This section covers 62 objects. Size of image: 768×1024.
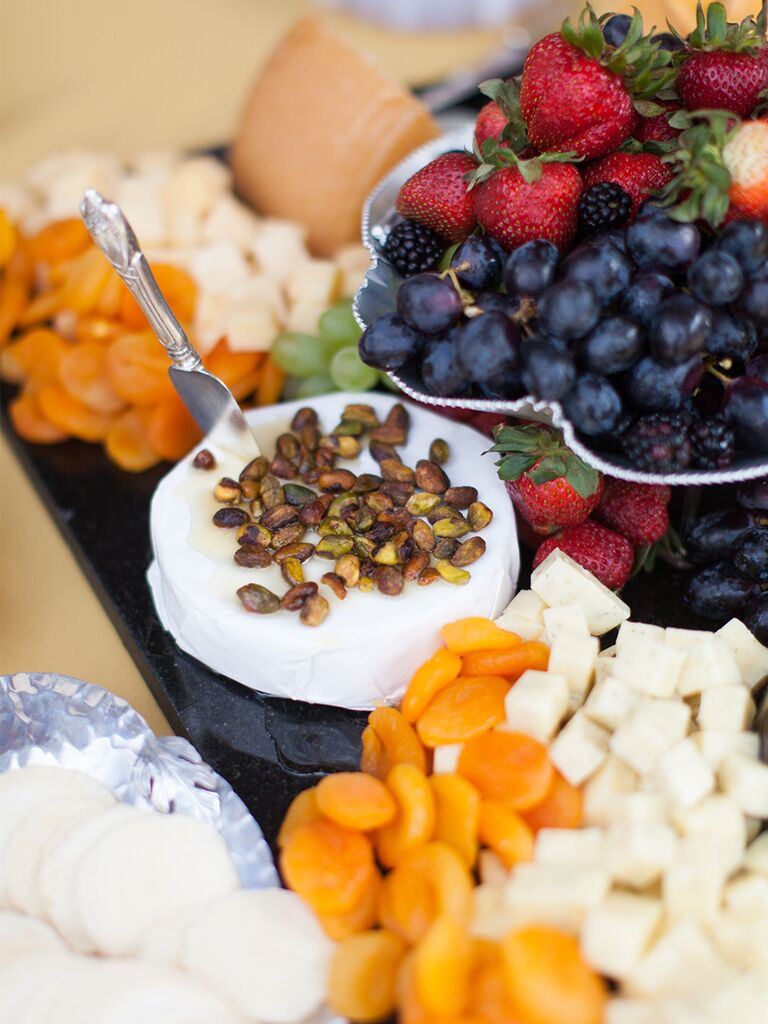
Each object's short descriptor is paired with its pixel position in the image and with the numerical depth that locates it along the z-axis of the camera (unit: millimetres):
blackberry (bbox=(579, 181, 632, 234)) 538
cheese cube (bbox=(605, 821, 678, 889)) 476
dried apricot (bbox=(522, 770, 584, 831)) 503
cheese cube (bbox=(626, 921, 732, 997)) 462
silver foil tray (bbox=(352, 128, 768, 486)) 519
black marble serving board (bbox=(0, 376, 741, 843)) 559
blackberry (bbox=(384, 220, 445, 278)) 576
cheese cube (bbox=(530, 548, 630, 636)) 557
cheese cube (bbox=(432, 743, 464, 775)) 521
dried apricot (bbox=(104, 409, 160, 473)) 684
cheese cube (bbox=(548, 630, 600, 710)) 532
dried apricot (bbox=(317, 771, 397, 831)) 501
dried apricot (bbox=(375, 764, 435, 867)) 499
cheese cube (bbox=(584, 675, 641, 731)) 521
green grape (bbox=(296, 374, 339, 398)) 660
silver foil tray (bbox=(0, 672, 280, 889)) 533
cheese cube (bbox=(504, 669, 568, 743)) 515
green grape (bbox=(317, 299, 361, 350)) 654
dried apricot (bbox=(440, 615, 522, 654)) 543
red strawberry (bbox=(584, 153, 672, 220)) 551
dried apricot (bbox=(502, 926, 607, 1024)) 452
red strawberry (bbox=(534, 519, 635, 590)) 575
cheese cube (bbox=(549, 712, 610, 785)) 507
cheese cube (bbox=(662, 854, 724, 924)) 473
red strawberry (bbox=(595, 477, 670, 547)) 577
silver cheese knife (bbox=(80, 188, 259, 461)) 536
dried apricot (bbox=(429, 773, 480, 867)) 499
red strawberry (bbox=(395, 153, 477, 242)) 566
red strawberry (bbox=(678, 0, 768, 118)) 547
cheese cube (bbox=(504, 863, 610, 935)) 472
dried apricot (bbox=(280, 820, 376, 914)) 494
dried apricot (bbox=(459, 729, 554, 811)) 503
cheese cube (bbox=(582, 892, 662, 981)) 462
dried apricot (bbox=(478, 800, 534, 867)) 493
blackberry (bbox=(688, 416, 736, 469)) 521
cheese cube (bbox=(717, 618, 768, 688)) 538
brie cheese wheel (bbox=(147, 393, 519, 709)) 545
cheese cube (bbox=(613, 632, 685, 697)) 524
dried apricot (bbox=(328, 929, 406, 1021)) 476
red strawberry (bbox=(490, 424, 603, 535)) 547
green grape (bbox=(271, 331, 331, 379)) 663
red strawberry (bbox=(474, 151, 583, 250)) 537
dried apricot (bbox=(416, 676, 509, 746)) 523
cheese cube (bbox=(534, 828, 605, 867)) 485
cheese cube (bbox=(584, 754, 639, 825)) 498
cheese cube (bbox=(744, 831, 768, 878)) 483
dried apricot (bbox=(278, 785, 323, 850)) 519
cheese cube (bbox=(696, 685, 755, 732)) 516
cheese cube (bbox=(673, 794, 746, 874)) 480
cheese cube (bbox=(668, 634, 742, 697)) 526
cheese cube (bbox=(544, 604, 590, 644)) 545
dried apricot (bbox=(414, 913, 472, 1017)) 456
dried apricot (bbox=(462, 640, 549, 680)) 542
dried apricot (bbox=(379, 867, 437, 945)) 480
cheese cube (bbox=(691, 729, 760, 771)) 506
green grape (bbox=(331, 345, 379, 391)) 637
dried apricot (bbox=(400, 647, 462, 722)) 536
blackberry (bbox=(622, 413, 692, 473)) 516
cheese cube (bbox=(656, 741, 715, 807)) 491
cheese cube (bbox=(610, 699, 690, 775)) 504
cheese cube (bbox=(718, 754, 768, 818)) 493
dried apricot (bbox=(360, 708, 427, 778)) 531
